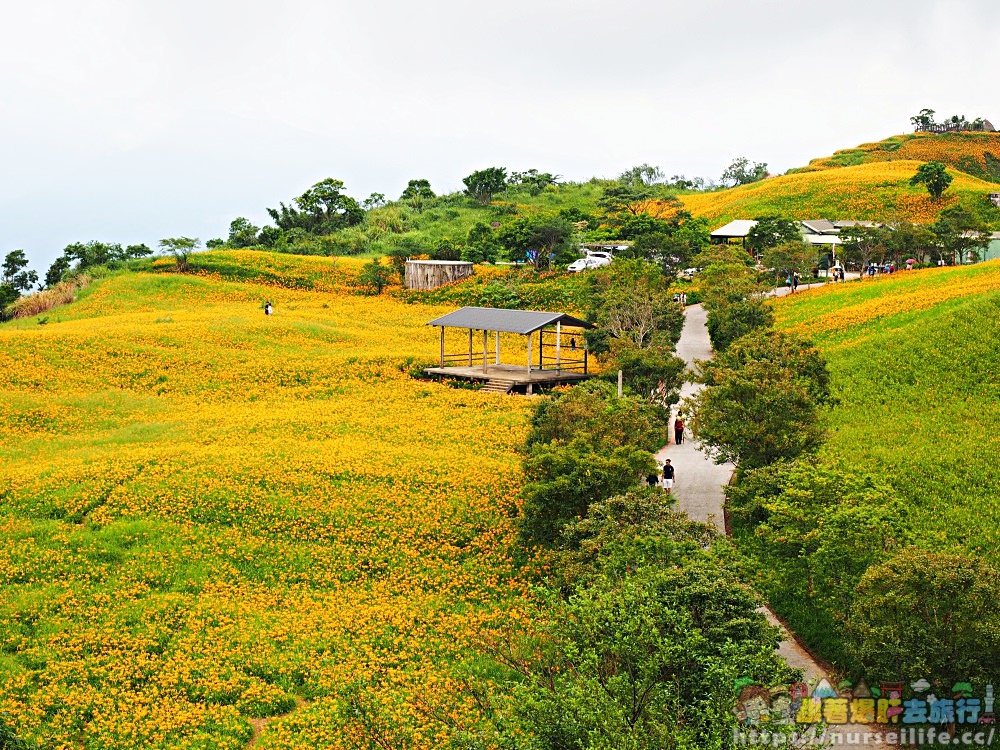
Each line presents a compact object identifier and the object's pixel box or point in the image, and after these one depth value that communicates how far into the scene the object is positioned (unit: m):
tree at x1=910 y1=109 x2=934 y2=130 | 132.75
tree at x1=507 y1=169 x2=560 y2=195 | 113.56
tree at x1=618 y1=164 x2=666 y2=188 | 133.88
